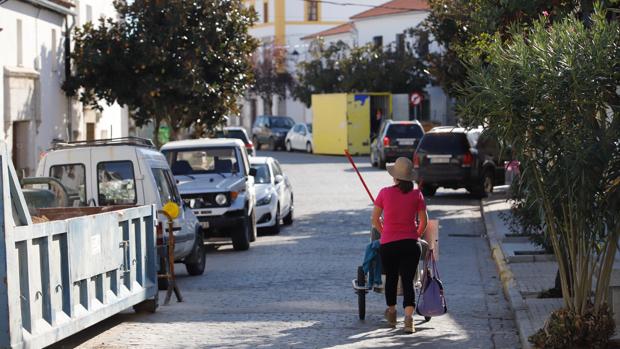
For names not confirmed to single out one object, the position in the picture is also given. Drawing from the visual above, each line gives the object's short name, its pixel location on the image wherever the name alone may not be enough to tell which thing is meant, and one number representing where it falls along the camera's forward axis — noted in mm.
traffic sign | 57009
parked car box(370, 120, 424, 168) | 43859
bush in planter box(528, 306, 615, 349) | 10016
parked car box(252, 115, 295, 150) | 64562
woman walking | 11719
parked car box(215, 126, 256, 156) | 40869
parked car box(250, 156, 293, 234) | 22953
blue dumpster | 9141
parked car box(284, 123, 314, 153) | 60812
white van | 15688
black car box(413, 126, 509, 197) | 30656
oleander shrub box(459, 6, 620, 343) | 9461
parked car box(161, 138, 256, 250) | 20266
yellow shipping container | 54906
